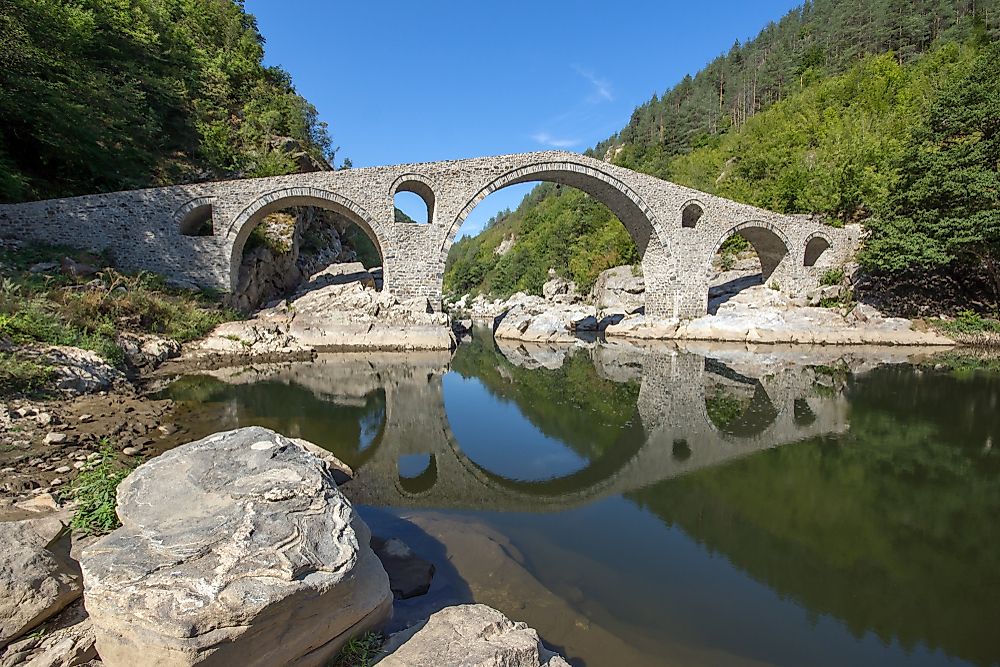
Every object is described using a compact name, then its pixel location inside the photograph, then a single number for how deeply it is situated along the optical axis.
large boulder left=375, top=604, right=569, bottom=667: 1.92
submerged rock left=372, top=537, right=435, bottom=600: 2.92
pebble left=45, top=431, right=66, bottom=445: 4.21
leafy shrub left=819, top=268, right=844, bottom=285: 18.52
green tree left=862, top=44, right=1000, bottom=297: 13.62
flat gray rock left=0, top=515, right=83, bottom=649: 1.73
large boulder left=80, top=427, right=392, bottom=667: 1.45
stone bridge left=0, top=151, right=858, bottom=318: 13.76
